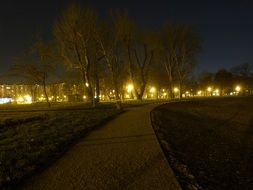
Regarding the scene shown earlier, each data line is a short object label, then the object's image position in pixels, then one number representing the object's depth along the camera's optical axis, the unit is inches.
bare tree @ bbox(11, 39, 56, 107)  990.4
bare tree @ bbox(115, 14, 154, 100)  1140.8
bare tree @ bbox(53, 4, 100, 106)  871.7
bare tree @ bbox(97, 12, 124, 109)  930.0
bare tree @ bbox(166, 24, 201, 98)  1299.6
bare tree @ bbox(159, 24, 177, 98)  1314.8
